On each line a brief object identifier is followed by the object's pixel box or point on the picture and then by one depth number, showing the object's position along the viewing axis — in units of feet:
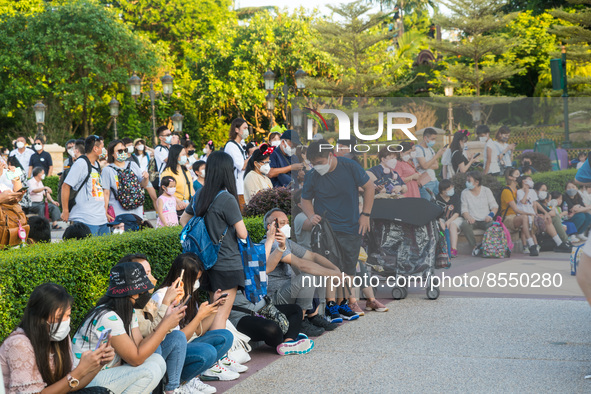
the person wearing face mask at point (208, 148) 52.75
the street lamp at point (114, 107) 80.02
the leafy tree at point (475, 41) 114.42
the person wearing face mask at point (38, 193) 46.93
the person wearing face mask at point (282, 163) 32.09
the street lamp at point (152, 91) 76.69
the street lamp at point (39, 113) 82.58
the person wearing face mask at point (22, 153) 57.35
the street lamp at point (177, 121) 92.94
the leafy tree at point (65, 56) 113.60
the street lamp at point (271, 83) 75.41
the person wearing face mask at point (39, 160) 57.36
